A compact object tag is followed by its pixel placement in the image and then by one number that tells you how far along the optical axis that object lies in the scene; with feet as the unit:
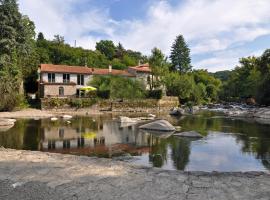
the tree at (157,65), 148.12
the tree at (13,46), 100.59
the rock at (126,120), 78.75
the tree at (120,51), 264.02
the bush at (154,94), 140.06
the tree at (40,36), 237.57
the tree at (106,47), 264.28
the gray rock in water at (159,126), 61.25
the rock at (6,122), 66.32
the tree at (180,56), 224.29
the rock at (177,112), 114.19
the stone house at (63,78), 124.49
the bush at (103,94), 125.09
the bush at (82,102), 114.45
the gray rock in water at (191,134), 53.78
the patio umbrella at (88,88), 126.17
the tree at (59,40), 241.16
